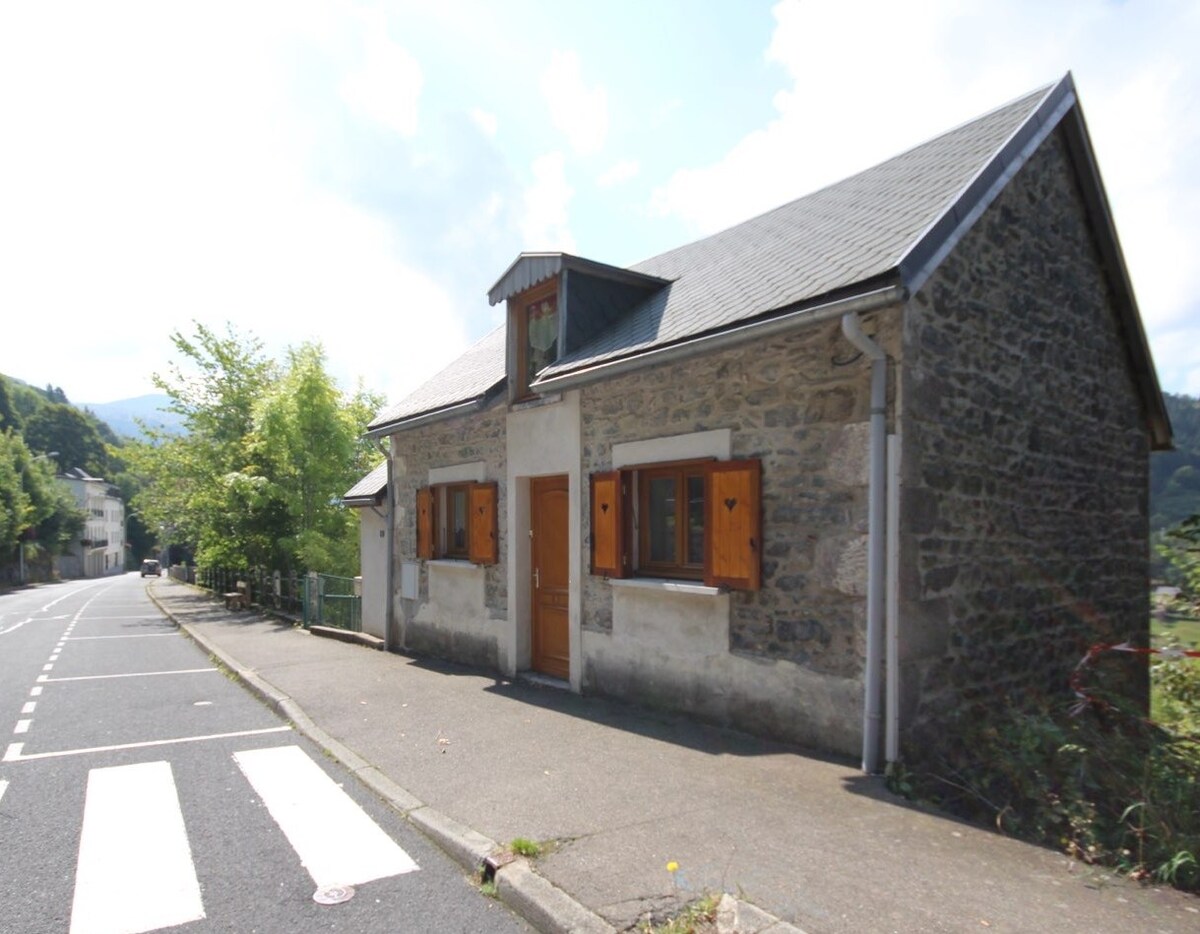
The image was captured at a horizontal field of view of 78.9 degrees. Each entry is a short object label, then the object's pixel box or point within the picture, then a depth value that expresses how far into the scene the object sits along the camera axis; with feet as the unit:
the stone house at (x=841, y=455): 17.13
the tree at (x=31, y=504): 131.95
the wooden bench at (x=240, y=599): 68.64
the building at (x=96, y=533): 214.69
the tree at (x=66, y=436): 267.39
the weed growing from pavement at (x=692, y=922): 9.78
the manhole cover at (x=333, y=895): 11.35
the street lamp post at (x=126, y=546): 294.21
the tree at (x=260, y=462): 57.06
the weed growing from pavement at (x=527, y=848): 12.20
